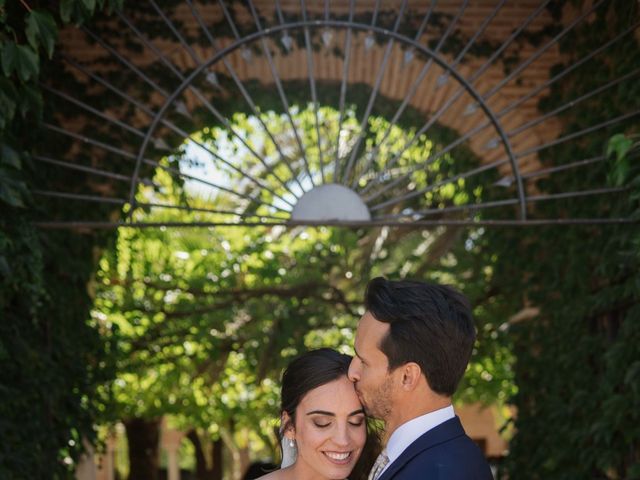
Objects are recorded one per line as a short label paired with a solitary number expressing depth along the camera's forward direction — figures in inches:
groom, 107.8
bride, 133.4
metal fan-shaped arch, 265.4
